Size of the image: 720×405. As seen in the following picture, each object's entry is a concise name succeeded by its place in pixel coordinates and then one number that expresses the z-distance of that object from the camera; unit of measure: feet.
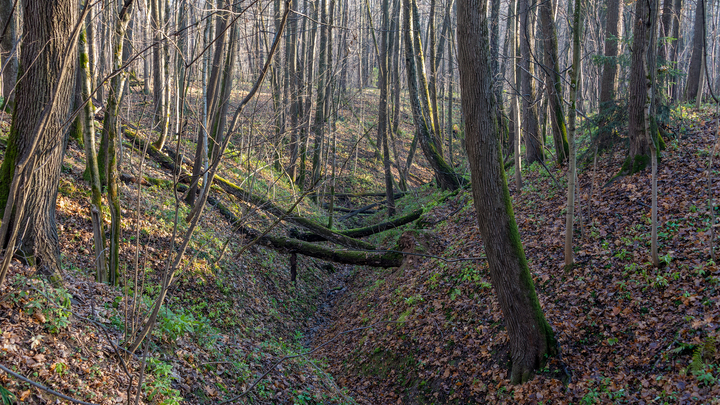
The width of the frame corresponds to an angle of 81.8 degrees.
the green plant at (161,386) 13.78
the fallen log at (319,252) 33.30
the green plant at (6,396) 9.46
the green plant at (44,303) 13.03
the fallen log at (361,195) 63.05
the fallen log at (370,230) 40.01
